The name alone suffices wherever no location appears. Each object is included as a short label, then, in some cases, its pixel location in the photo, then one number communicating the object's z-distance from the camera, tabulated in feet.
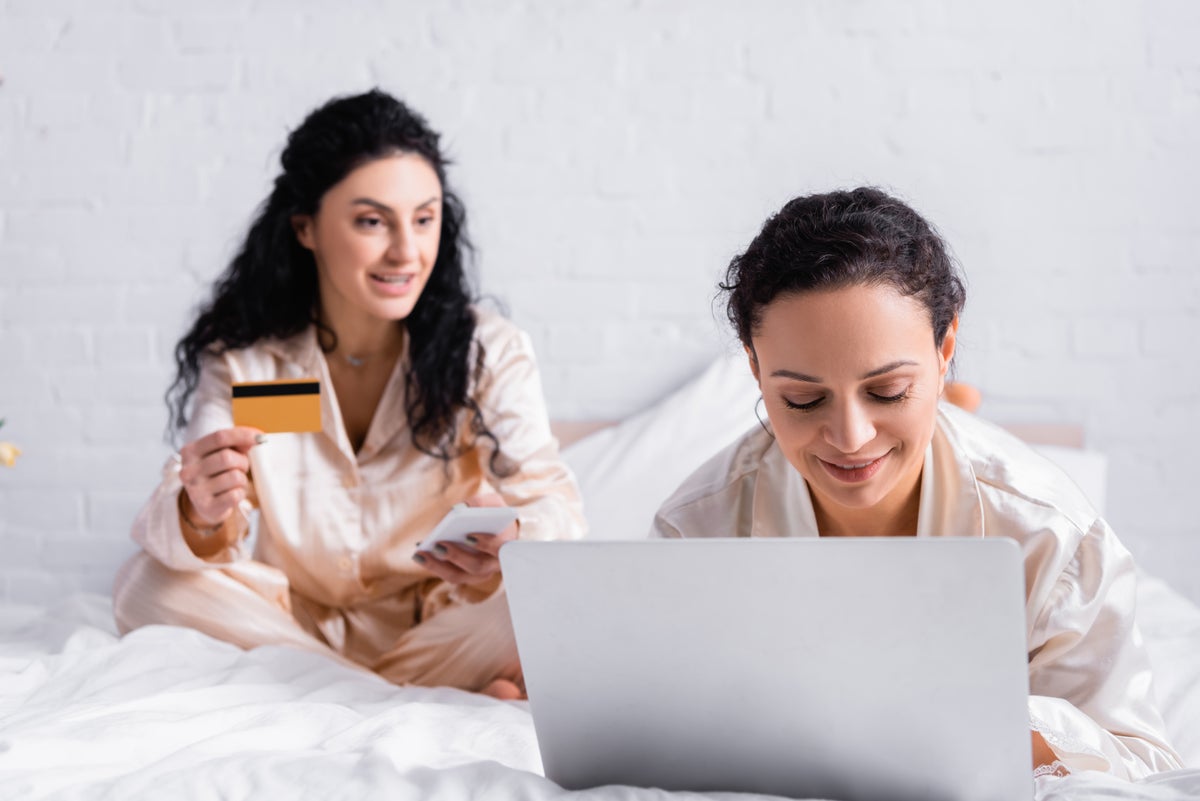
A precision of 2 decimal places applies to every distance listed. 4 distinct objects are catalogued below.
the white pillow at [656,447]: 7.17
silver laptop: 2.77
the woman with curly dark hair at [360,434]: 6.02
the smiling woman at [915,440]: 3.80
